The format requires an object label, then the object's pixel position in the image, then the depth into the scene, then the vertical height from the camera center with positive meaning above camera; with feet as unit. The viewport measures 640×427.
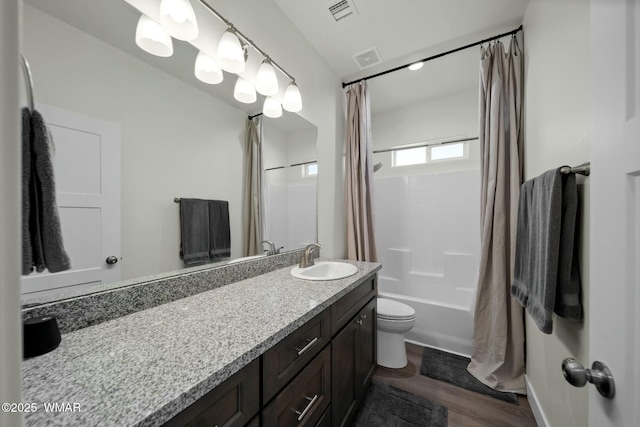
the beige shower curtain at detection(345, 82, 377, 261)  7.07 +1.08
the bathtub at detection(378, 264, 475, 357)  6.54 -3.23
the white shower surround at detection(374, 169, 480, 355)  7.93 -0.98
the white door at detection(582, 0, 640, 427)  1.36 +0.03
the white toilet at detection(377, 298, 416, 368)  5.94 -3.12
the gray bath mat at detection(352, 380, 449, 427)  4.42 -3.91
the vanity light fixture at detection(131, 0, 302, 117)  3.05 +2.58
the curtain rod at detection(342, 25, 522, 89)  5.54 +4.32
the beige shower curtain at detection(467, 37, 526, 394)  5.29 -0.01
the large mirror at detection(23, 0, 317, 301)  2.34 +1.05
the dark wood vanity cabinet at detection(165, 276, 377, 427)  1.98 -1.88
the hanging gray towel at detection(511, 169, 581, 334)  2.96 -0.49
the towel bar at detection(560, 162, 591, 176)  2.72 +0.55
